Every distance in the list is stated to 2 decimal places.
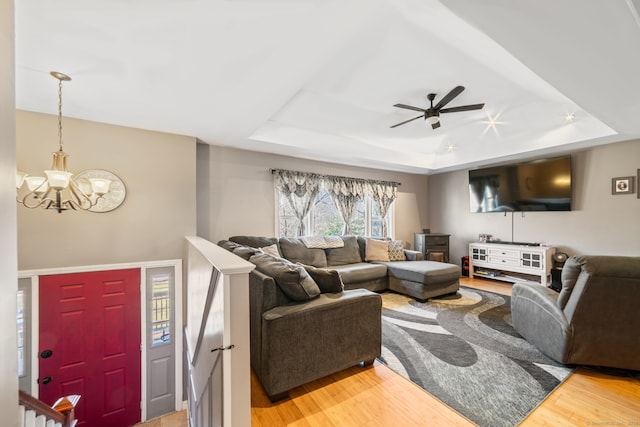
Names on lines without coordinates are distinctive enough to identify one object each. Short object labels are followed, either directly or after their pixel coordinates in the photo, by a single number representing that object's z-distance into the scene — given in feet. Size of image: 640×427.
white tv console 14.28
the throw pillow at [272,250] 12.21
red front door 8.11
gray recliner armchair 6.40
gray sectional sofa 6.10
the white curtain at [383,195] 18.35
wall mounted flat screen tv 14.16
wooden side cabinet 18.02
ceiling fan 8.66
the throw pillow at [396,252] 15.86
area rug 5.95
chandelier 5.93
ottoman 12.46
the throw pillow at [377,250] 15.56
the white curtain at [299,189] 14.61
